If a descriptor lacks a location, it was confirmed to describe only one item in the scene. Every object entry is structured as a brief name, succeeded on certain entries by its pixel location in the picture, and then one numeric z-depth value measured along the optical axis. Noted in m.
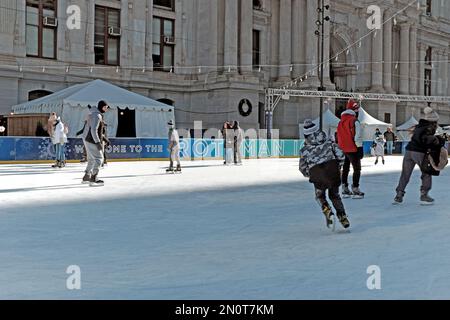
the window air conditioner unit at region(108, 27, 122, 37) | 32.72
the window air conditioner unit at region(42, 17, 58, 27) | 29.69
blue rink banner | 21.30
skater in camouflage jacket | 6.68
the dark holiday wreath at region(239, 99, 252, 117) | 34.69
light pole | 33.16
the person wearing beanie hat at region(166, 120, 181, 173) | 16.80
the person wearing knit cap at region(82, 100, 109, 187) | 11.98
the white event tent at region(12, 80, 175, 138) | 24.69
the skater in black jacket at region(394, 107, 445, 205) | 8.80
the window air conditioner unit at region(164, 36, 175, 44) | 35.53
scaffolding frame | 32.41
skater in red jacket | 10.14
